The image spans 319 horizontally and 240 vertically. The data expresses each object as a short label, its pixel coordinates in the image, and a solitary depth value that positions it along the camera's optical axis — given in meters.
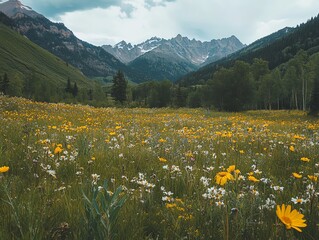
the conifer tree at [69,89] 146.12
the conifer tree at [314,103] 28.56
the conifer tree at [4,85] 93.56
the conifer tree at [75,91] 147.15
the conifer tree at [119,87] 82.62
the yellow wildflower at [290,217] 1.30
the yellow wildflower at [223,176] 1.88
